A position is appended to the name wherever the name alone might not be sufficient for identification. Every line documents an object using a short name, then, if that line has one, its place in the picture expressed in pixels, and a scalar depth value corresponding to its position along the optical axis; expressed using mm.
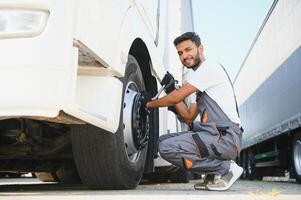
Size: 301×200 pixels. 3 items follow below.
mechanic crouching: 2822
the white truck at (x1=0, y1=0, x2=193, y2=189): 1721
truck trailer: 5488
